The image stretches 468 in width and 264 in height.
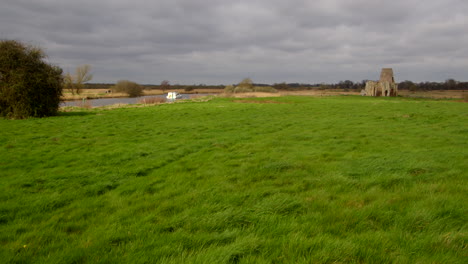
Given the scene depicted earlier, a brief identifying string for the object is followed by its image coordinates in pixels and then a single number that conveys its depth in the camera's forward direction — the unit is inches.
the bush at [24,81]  797.9
